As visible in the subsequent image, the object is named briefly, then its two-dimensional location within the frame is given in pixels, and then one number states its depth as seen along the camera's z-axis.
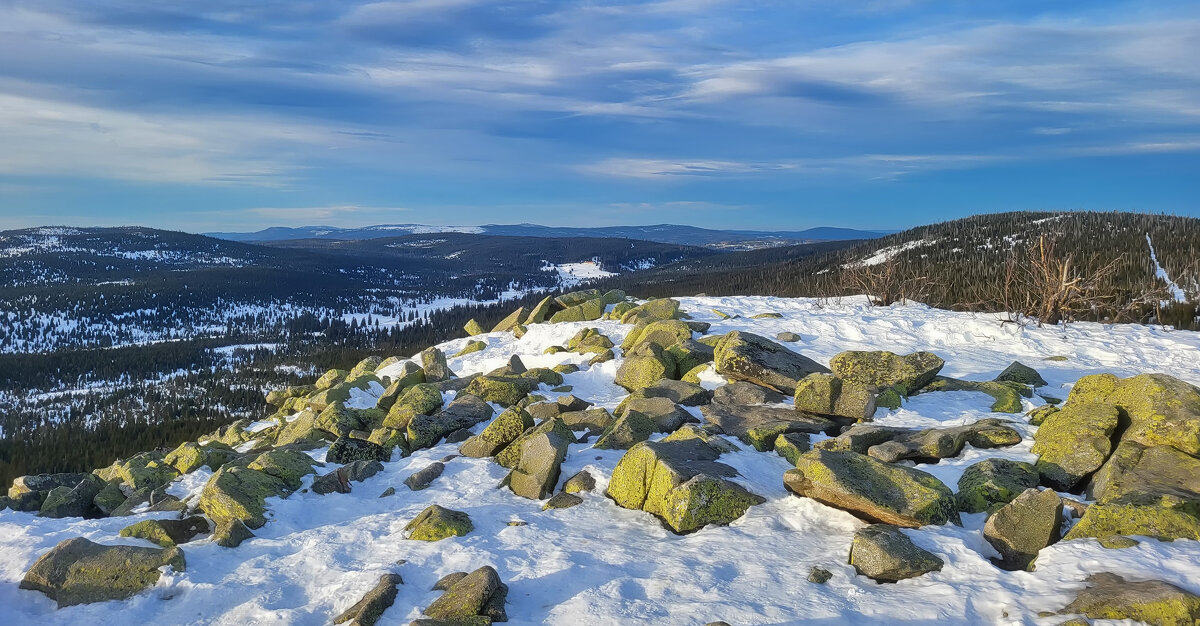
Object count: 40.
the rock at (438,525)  10.22
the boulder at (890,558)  7.92
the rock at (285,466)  13.08
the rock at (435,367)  23.98
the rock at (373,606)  7.81
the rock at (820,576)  8.10
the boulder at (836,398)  14.57
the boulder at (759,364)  17.23
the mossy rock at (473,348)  30.64
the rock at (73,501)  13.55
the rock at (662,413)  14.70
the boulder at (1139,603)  6.07
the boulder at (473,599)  7.75
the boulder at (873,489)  9.07
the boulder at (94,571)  8.57
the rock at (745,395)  16.20
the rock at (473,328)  35.97
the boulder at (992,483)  9.66
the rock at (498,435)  14.42
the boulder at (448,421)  15.83
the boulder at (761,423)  13.31
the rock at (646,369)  19.52
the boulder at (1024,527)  8.12
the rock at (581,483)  11.84
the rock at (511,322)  36.19
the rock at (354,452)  14.88
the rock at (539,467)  11.98
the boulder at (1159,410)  10.01
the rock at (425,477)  12.87
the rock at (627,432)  13.72
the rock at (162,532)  10.19
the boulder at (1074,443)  10.32
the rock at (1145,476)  8.60
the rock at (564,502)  11.38
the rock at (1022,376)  17.44
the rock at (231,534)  10.11
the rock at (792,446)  12.42
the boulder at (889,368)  16.28
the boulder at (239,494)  10.98
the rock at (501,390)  18.47
